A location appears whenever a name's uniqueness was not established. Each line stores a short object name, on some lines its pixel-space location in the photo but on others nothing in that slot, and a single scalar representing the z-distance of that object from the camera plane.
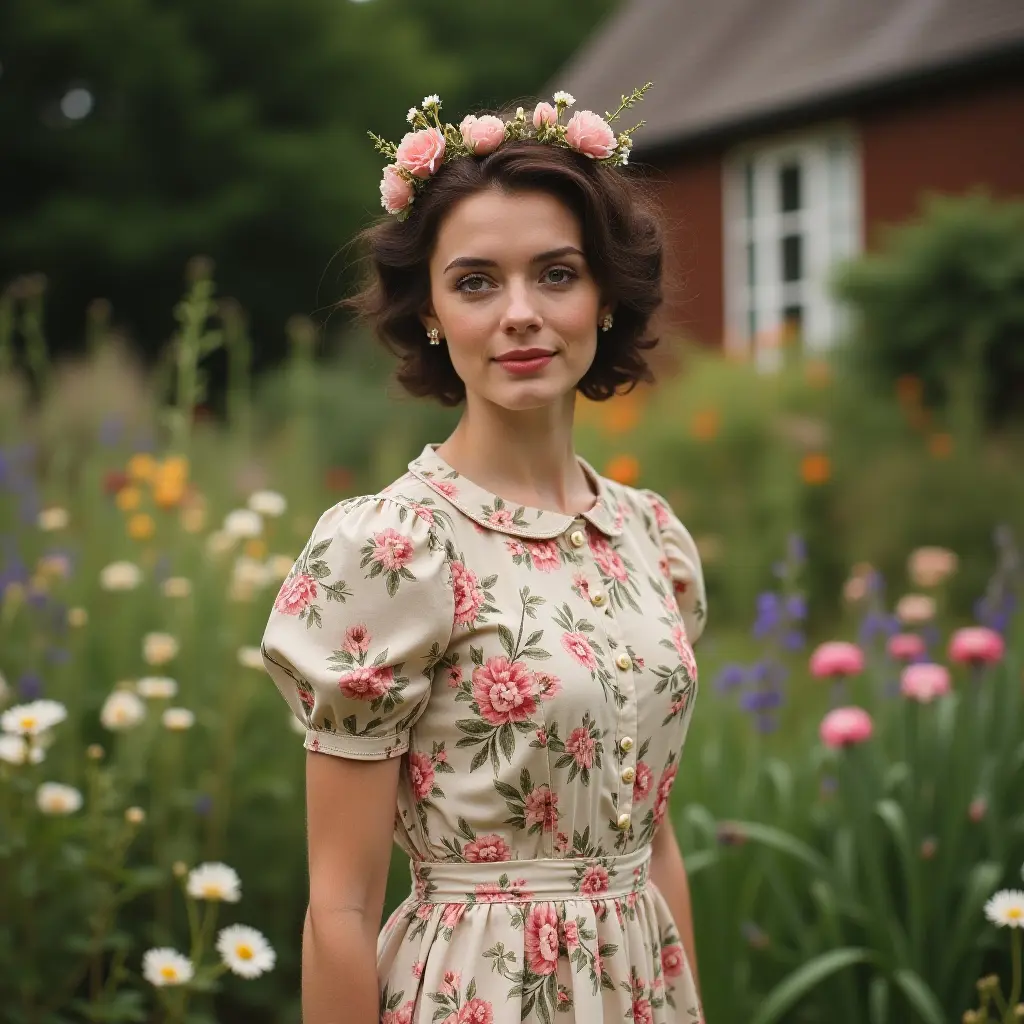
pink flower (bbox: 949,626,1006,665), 2.91
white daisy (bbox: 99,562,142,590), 3.13
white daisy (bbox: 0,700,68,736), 2.32
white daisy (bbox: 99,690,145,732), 2.72
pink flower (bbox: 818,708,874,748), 2.74
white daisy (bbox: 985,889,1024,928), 2.06
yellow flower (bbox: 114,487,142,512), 3.79
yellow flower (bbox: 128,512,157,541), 3.64
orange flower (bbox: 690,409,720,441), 7.04
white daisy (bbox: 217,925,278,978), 2.19
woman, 1.55
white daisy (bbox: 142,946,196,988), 2.23
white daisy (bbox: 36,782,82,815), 2.62
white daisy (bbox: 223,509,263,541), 3.04
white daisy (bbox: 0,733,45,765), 2.37
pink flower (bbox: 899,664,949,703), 2.82
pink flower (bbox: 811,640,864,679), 2.96
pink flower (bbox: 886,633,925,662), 3.15
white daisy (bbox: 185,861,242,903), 2.31
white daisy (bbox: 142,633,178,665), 2.92
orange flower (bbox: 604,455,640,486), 4.96
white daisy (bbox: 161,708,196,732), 2.62
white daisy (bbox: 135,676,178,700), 2.72
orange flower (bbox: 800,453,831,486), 6.32
